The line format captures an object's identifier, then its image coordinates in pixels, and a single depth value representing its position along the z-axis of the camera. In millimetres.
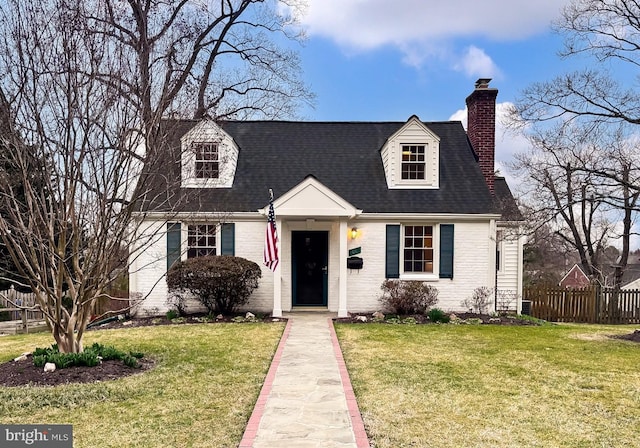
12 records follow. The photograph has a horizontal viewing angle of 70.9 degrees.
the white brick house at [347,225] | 12391
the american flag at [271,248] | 10828
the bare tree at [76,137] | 6117
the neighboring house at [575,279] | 49062
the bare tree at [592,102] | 10016
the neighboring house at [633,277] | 38475
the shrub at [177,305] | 12295
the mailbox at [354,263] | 12672
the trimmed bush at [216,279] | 11391
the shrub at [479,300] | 12781
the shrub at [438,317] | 11727
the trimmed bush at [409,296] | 12297
